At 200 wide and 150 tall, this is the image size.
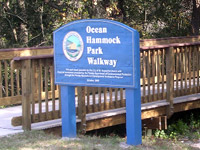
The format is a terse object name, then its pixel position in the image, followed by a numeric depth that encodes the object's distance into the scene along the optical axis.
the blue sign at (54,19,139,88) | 6.23
